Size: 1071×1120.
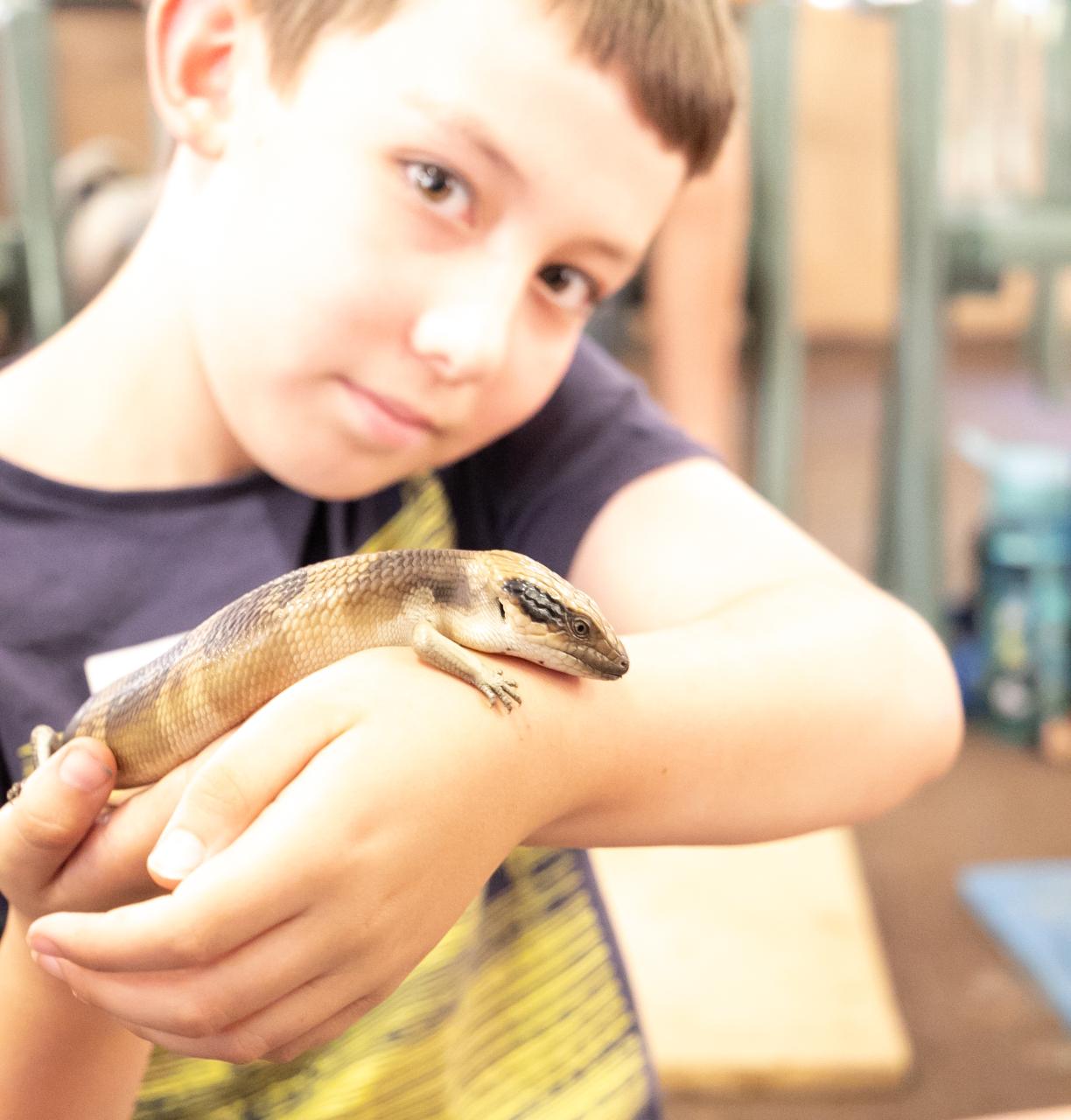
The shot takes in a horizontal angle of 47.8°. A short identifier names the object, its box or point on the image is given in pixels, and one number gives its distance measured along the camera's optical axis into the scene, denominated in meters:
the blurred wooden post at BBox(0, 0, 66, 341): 1.60
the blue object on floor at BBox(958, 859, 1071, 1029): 1.47
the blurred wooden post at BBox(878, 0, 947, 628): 2.22
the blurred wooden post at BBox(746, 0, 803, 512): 2.20
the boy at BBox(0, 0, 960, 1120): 0.34
